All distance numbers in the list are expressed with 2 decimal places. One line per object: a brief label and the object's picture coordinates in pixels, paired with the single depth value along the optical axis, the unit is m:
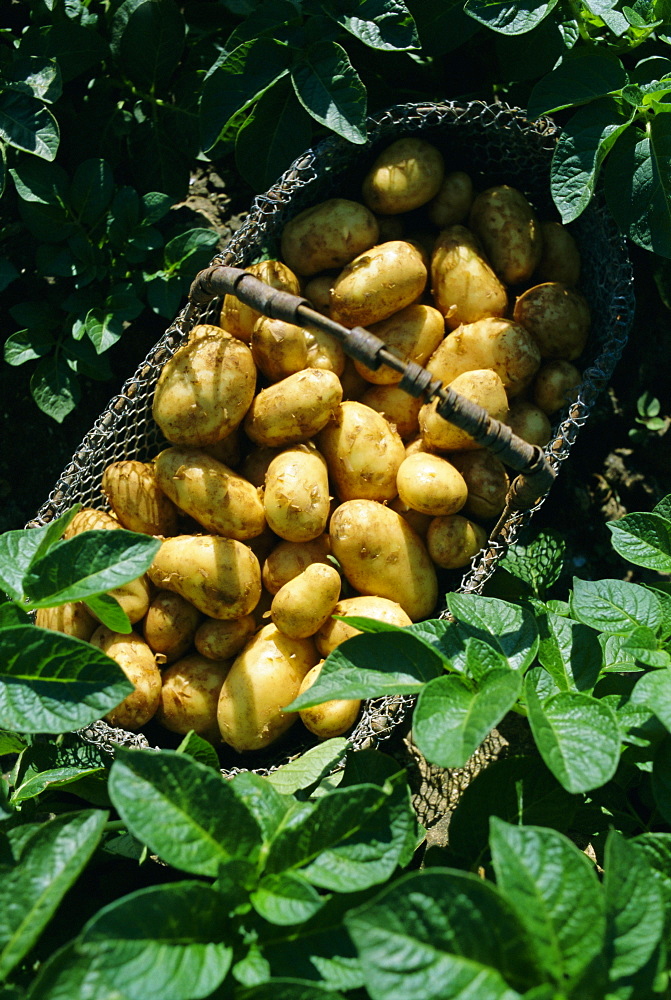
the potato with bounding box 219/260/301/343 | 1.12
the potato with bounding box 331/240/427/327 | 1.12
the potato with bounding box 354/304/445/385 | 1.14
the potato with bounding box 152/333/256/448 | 1.10
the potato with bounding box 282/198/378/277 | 1.13
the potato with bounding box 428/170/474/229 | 1.15
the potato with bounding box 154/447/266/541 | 1.10
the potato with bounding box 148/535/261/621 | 1.09
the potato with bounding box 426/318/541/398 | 1.12
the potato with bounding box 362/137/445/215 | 1.13
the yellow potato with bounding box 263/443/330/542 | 1.09
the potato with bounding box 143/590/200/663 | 1.11
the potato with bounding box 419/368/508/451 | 1.10
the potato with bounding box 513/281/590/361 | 1.13
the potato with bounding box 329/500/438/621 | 1.10
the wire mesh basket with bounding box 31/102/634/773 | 1.10
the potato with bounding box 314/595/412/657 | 1.08
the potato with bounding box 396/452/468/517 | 1.09
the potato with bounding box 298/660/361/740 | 1.07
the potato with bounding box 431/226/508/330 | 1.13
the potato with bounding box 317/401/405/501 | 1.12
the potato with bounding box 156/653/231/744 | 1.10
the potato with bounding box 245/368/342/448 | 1.11
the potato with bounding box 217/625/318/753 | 1.08
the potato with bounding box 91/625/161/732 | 1.08
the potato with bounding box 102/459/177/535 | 1.12
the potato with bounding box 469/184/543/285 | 1.13
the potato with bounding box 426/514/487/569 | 1.11
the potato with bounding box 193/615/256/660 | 1.11
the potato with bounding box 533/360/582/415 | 1.13
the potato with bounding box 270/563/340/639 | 1.08
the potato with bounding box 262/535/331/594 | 1.11
